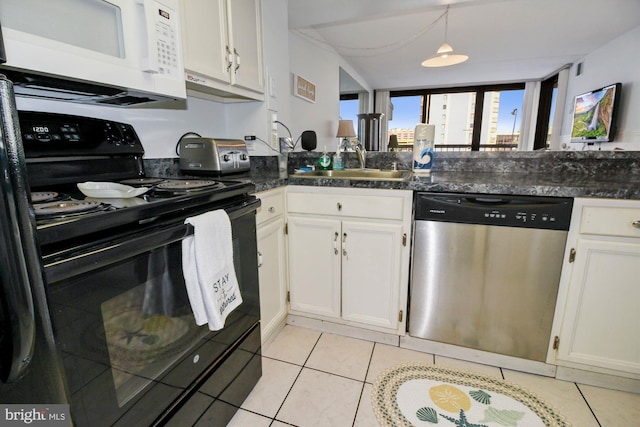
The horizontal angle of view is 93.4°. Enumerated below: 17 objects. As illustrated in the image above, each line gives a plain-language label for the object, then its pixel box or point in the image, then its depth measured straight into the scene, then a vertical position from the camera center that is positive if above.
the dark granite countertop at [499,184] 1.21 -0.11
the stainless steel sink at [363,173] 1.92 -0.09
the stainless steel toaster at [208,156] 1.50 +0.01
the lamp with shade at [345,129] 3.73 +0.36
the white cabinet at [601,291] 1.21 -0.54
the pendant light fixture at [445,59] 3.11 +1.06
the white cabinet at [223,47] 1.27 +0.52
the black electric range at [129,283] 0.60 -0.30
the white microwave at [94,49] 0.72 +0.30
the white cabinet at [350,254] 1.51 -0.50
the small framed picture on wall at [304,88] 2.91 +0.71
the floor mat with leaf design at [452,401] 1.20 -1.02
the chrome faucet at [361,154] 2.03 +0.03
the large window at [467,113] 5.89 +0.96
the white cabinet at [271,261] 1.47 -0.53
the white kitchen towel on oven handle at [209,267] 0.87 -0.32
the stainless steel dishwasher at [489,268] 1.30 -0.49
